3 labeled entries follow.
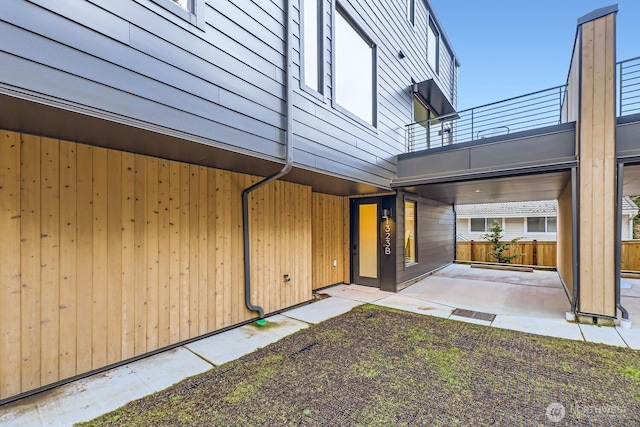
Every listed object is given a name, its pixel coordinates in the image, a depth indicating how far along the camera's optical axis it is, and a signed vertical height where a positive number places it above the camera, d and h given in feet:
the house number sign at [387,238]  21.35 -1.89
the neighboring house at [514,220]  47.73 -1.40
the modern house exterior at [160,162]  7.00 +1.92
